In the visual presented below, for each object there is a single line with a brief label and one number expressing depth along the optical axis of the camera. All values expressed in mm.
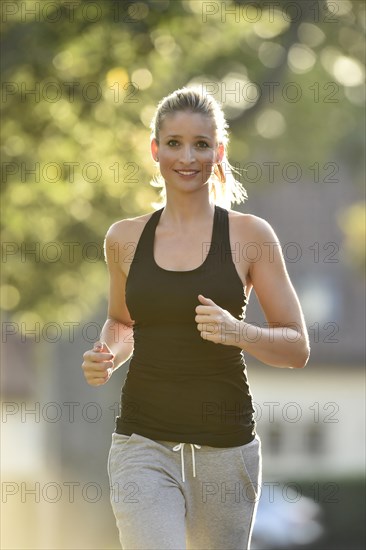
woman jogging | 8828
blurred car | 41375
